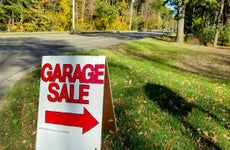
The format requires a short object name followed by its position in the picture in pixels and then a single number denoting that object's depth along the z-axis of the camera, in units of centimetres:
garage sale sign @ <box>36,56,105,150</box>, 200
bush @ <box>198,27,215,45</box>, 1935
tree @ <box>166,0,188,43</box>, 1697
